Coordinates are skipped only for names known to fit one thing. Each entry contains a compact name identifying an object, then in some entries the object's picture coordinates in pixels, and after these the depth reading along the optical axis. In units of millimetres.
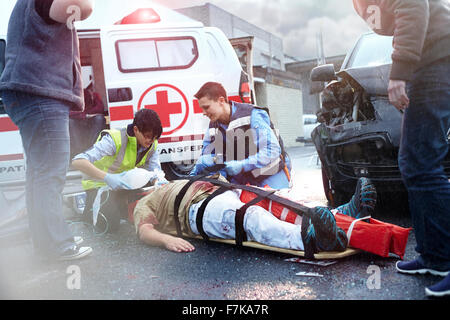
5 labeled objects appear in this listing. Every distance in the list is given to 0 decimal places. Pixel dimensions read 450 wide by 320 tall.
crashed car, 2520
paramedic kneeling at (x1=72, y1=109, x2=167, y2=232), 2959
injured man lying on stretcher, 1941
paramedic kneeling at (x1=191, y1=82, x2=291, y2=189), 3033
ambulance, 4273
